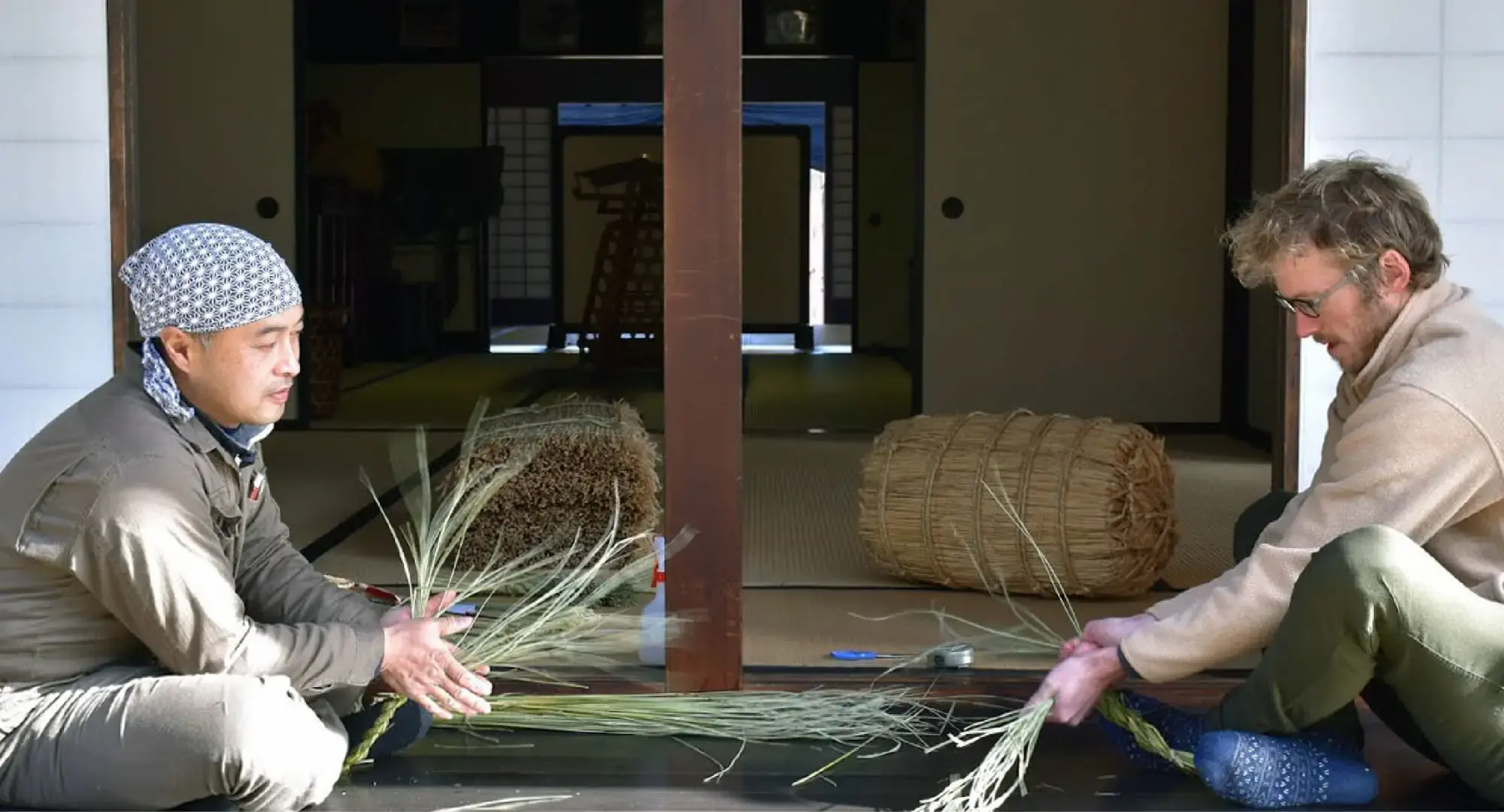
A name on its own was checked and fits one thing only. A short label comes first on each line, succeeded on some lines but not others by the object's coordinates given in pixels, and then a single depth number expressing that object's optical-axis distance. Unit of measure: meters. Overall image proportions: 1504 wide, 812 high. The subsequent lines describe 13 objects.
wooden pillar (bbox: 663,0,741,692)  2.91
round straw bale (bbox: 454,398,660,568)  4.26
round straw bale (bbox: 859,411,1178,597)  4.09
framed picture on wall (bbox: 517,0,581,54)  11.20
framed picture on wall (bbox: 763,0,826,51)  11.03
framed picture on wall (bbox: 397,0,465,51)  11.35
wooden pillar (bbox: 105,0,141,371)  3.26
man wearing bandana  2.21
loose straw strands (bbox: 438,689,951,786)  2.83
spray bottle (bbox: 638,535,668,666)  3.11
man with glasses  2.23
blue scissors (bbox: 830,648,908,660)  3.34
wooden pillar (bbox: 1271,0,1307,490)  3.19
